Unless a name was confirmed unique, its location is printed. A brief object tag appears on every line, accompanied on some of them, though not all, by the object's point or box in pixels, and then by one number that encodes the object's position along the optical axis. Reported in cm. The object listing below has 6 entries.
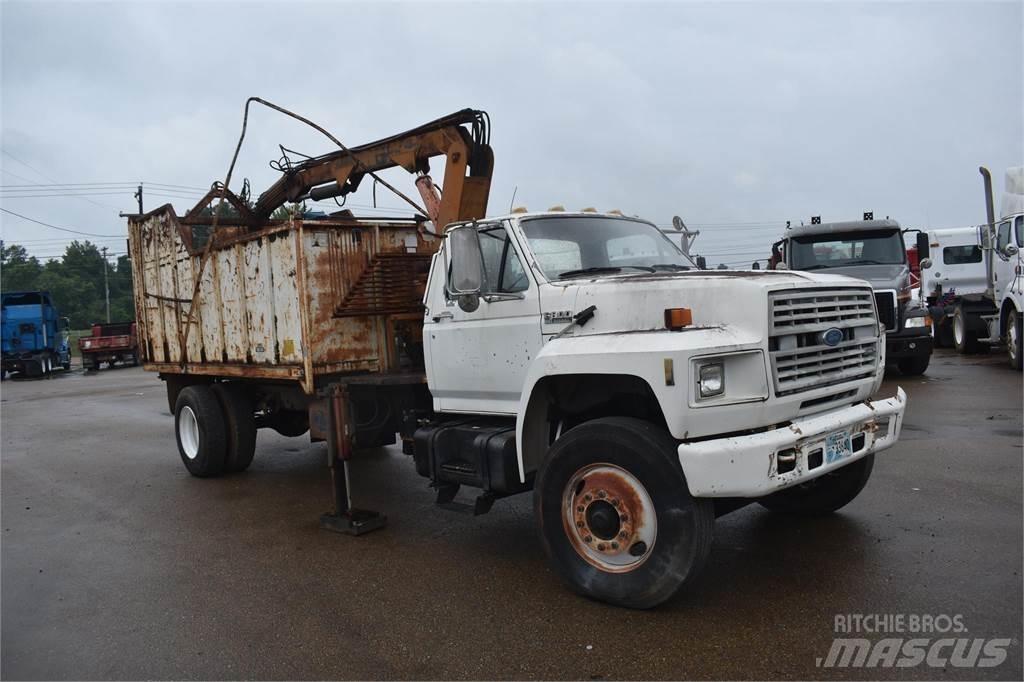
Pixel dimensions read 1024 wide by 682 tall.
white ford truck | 397
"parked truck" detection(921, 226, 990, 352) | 1933
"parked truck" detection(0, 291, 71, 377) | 2834
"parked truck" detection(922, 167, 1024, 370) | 1330
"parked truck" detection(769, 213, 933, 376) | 1273
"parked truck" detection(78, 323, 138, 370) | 3148
